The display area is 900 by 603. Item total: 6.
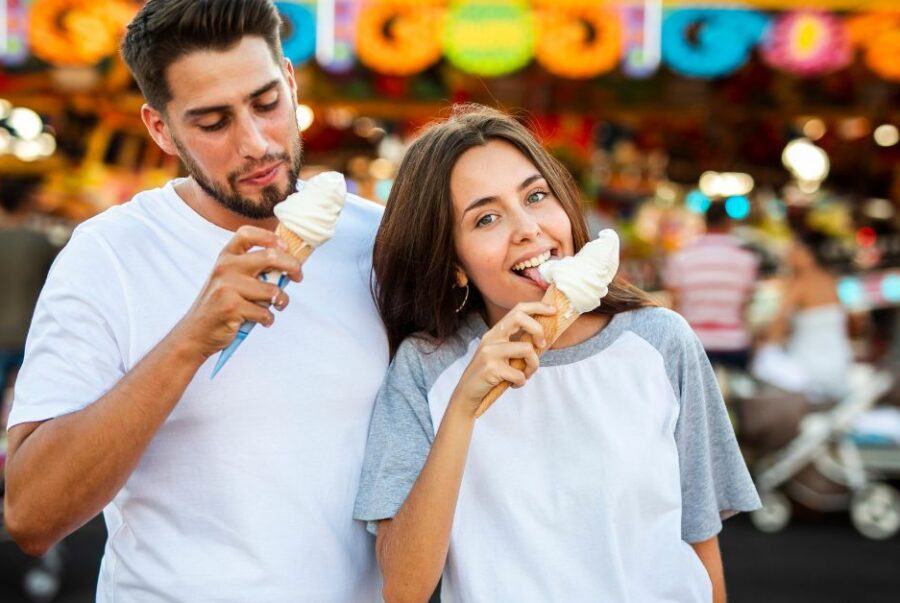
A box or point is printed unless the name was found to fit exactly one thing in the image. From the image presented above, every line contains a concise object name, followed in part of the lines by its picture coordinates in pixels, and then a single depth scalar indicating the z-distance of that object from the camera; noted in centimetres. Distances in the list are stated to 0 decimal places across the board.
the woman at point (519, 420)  172
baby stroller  604
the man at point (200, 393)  168
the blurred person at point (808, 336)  633
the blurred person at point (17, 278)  604
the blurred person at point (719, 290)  668
